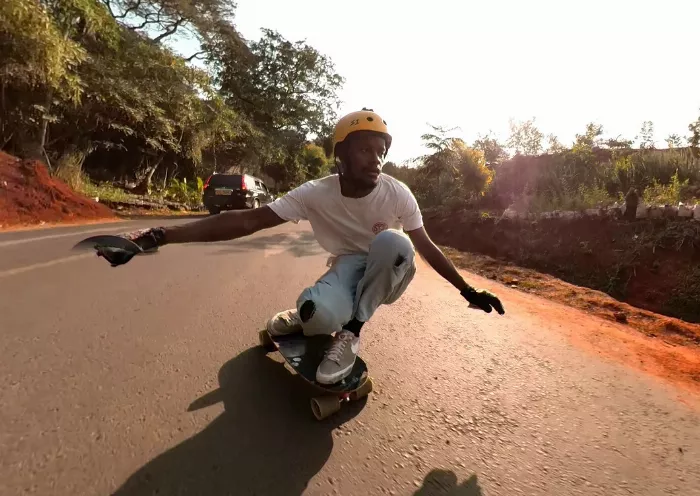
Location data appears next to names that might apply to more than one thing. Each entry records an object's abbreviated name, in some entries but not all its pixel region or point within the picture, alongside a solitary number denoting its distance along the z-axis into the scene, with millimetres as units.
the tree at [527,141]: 14646
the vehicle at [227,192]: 16672
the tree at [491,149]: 15094
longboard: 1847
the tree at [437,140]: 16109
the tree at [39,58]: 10789
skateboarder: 2027
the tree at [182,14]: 20078
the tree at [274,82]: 29625
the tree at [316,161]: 44281
